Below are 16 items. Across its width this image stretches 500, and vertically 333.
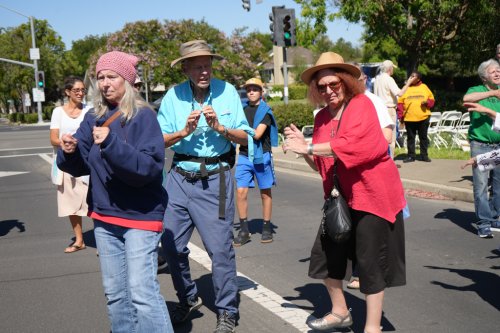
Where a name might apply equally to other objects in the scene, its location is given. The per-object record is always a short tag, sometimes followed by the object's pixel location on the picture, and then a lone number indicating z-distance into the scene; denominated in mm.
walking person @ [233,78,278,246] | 7535
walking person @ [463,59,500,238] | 7324
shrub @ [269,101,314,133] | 21156
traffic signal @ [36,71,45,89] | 47047
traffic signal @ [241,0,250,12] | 23012
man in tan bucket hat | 4508
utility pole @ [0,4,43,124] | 50188
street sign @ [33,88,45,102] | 51438
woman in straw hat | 3973
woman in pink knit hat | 3562
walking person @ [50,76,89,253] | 7016
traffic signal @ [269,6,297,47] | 17922
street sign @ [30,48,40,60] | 50094
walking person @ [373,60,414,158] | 12969
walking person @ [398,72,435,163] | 13133
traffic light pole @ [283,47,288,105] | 18508
